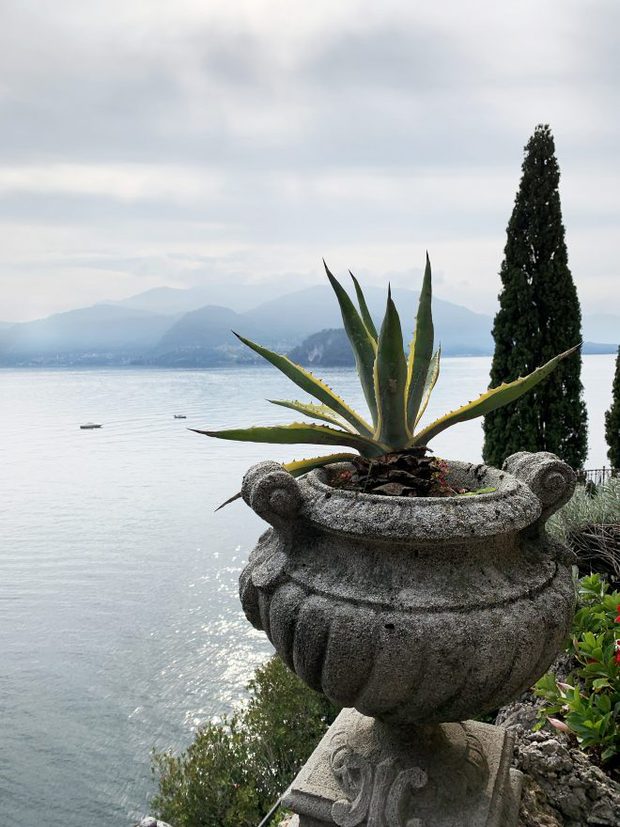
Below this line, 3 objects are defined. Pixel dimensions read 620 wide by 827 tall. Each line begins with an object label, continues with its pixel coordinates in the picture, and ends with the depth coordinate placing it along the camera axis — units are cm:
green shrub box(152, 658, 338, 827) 404
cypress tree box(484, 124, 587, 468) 1045
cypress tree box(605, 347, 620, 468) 1083
